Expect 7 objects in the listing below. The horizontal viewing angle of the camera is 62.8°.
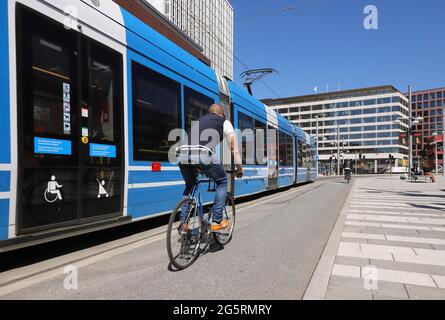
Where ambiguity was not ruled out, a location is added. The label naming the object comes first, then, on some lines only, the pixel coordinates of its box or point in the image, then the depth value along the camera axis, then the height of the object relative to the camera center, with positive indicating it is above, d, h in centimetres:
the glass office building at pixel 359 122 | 9469 +1027
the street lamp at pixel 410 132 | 2747 +200
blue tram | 362 +60
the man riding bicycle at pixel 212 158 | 416 +4
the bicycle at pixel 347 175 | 2817 -122
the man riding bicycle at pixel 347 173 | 2801 -106
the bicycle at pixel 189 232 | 381 -79
